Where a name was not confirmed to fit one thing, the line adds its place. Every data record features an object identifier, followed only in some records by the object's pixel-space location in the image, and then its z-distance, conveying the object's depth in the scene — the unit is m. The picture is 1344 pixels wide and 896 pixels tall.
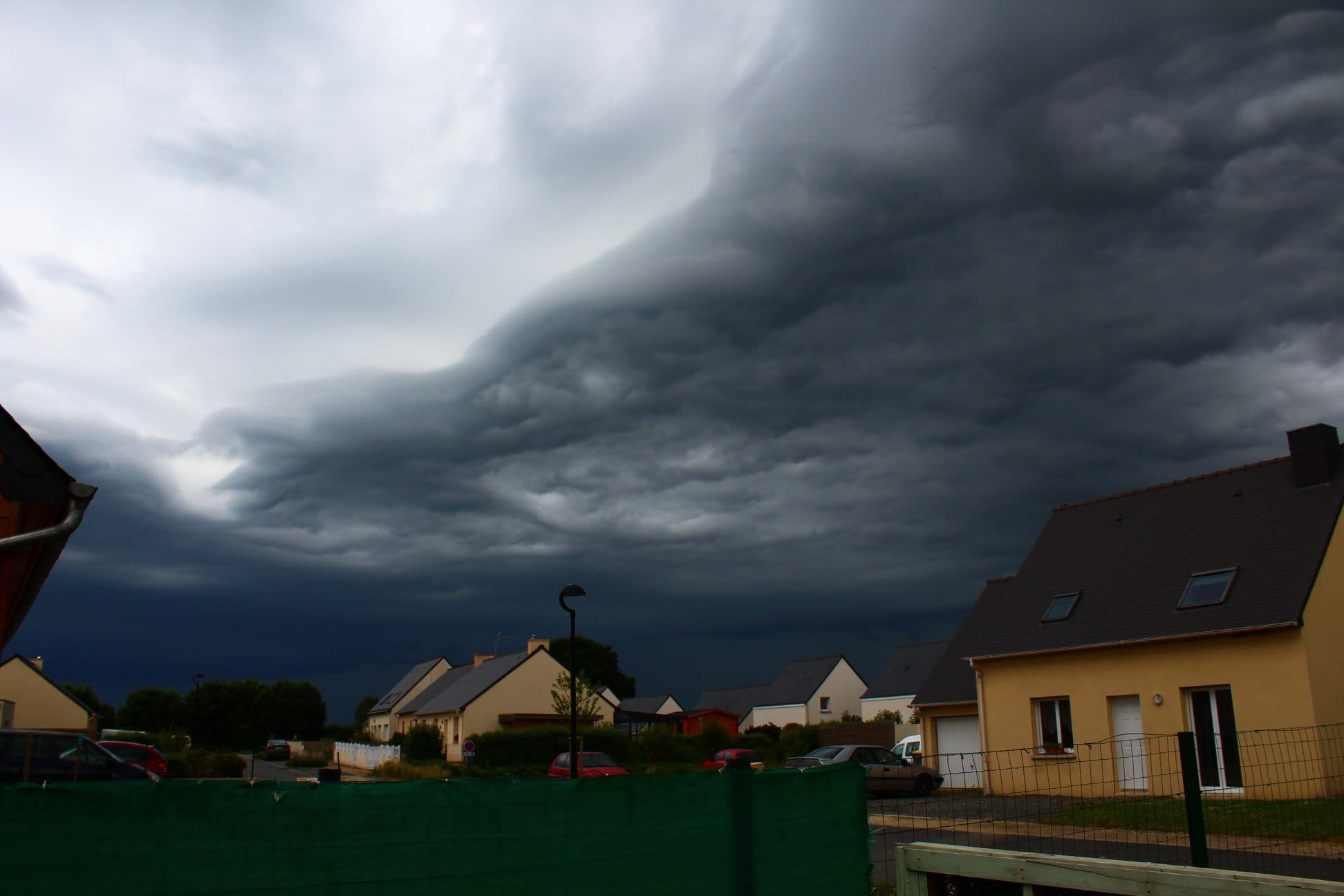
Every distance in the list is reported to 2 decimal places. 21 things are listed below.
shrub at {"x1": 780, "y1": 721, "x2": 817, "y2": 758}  46.84
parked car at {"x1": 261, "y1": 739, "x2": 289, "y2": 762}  62.56
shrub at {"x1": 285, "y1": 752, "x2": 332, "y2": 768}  50.06
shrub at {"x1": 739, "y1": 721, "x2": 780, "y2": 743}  61.88
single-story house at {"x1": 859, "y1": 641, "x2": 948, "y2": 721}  57.78
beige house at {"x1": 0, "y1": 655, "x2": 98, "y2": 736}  47.72
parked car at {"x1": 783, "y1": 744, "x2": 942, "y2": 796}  25.41
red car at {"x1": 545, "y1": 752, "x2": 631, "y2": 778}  28.31
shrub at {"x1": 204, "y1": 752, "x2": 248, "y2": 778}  38.56
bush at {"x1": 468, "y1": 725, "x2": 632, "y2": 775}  44.69
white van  34.47
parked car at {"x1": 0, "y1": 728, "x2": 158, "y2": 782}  16.58
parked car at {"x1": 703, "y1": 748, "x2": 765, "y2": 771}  33.87
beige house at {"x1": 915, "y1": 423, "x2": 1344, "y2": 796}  19.16
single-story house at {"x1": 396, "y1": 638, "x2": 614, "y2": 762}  53.50
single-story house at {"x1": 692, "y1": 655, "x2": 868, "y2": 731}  69.06
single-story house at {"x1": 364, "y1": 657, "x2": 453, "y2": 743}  78.89
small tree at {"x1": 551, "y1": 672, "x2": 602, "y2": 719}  47.31
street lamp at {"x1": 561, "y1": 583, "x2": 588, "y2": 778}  20.66
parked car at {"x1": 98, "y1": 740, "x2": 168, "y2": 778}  27.59
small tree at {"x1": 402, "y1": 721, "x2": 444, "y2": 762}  51.44
